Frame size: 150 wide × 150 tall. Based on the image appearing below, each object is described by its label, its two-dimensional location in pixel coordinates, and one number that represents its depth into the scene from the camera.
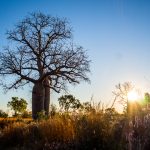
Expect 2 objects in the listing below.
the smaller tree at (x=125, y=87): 19.21
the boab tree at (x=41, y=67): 12.86
